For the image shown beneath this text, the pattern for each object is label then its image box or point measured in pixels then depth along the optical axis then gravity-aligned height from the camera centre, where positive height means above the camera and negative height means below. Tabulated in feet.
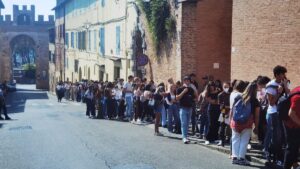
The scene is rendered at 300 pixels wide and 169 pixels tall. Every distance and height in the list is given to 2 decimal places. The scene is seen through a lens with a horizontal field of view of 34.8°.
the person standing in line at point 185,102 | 42.09 -2.84
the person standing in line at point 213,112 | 39.83 -3.50
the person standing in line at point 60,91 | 138.50 -6.34
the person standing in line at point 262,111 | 36.72 -3.14
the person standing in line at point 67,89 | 145.29 -6.02
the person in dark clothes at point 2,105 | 69.56 -5.26
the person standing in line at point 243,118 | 32.86 -3.31
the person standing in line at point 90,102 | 71.56 -4.90
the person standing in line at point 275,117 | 31.58 -3.11
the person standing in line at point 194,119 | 46.42 -4.77
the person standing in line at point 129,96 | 62.95 -3.47
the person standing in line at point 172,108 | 48.70 -3.89
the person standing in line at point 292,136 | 27.06 -3.82
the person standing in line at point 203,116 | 41.98 -4.11
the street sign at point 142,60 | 70.13 +1.43
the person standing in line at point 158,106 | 47.52 -3.63
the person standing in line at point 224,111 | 38.09 -3.24
